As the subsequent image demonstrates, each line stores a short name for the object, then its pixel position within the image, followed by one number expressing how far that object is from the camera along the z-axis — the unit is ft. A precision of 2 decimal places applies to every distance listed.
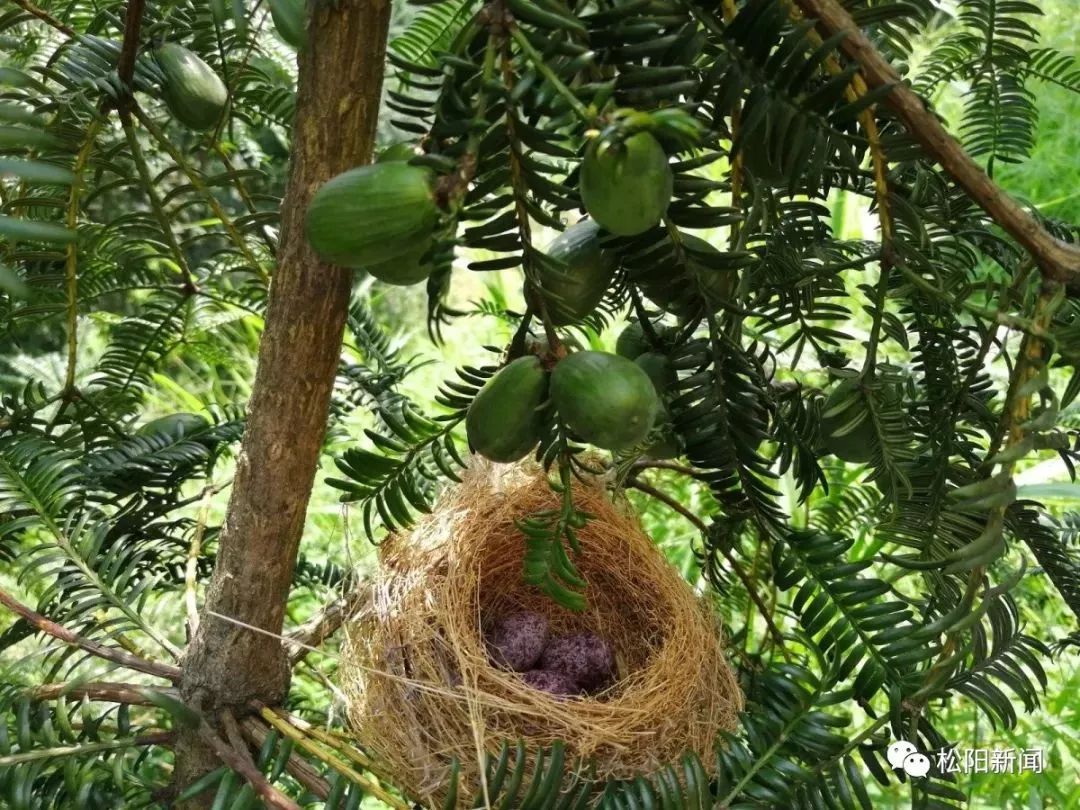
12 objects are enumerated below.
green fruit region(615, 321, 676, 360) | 0.62
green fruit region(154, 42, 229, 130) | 0.63
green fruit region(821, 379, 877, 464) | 0.55
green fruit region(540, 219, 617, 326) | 0.50
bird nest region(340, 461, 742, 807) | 0.64
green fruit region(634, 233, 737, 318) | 0.49
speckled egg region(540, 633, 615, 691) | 0.85
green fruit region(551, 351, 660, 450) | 0.43
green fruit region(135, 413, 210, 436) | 0.80
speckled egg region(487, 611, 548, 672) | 0.83
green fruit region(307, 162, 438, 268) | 0.38
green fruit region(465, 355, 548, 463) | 0.46
